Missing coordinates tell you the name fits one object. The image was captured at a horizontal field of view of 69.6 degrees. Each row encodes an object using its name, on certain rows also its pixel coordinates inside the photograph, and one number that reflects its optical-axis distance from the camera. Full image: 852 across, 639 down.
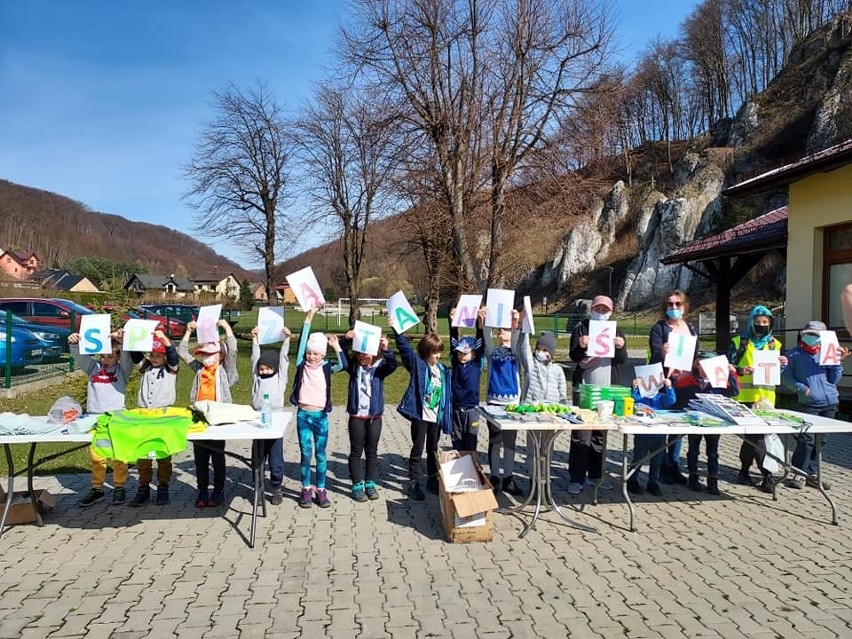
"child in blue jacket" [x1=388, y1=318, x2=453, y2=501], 5.74
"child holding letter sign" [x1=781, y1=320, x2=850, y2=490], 6.29
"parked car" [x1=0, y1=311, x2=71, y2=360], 14.02
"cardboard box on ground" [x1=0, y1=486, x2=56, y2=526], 5.10
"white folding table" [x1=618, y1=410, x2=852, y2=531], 5.02
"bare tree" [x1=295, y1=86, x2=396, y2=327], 23.28
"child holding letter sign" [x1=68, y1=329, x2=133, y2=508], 5.56
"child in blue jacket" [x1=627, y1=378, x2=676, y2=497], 6.00
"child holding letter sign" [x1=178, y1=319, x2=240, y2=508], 5.63
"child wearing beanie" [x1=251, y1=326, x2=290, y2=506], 5.78
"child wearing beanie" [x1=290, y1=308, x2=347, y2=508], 5.54
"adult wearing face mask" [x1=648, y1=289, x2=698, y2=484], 5.95
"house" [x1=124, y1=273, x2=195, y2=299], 93.81
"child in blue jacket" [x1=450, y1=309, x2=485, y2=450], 5.79
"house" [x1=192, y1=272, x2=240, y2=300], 105.12
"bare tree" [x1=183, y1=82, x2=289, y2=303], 25.17
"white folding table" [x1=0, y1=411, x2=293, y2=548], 4.68
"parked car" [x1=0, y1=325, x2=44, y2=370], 12.48
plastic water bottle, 5.06
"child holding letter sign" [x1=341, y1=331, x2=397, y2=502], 5.64
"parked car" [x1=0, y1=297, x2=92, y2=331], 17.59
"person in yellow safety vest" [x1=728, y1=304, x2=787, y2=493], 6.09
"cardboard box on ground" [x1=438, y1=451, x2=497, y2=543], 4.70
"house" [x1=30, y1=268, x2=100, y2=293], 72.80
